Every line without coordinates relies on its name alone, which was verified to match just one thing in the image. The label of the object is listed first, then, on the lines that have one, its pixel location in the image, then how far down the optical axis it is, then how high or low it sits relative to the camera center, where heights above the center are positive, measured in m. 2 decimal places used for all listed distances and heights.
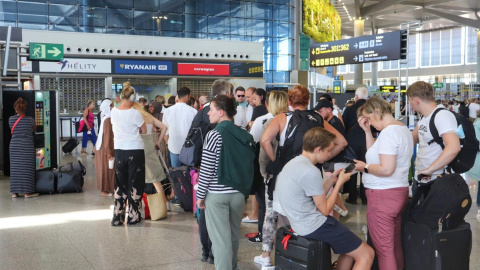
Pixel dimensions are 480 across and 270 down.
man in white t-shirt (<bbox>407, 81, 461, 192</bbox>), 4.19 -0.23
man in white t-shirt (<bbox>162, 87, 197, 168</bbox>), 7.51 -0.18
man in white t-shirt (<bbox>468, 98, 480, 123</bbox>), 20.22 -0.08
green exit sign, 11.28 +1.25
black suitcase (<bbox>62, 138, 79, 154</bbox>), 15.84 -1.17
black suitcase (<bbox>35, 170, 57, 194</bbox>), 9.10 -1.30
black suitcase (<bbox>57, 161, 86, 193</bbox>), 9.23 -1.27
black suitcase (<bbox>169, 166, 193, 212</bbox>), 6.98 -1.08
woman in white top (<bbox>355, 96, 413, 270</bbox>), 4.02 -0.56
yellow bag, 7.07 -1.34
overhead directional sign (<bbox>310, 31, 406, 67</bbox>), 14.80 +1.85
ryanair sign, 21.50 +1.72
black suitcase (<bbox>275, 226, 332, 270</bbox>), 3.81 -1.09
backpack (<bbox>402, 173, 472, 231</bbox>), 3.91 -0.73
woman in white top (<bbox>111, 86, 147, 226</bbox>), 6.48 -0.58
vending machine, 10.88 -0.32
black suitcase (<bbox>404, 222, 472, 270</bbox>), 3.97 -1.09
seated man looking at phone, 3.75 -0.68
